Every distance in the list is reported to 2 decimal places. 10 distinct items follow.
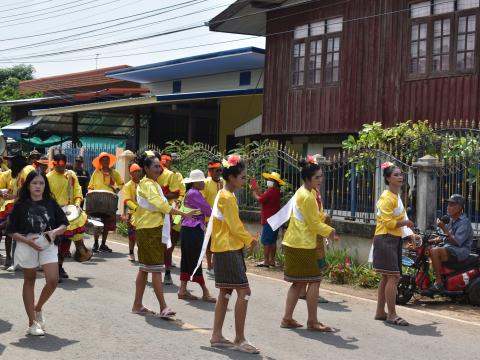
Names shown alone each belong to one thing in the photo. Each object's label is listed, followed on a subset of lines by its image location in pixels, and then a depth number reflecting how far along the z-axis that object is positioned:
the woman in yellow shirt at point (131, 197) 11.97
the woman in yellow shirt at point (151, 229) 7.79
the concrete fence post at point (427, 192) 10.72
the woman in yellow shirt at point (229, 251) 6.63
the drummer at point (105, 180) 13.31
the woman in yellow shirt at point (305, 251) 7.44
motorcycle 9.19
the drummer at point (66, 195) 10.55
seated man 9.16
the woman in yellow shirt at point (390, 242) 8.02
